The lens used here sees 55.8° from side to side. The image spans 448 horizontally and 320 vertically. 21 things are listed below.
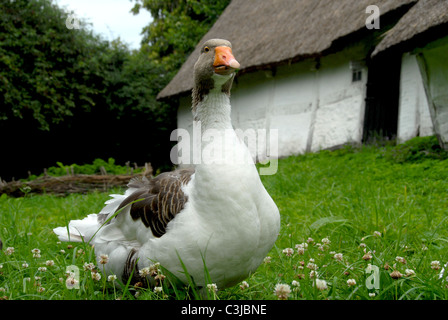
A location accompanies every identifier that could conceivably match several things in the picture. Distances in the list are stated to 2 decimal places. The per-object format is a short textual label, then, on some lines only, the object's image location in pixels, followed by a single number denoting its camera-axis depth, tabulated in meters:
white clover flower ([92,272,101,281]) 2.04
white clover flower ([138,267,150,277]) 2.04
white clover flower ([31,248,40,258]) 2.65
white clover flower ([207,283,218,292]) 1.94
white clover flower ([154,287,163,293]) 2.05
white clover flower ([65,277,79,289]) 1.97
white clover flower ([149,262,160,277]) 2.07
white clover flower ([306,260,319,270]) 2.15
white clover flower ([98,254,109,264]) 2.20
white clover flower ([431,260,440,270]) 2.07
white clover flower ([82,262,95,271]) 2.14
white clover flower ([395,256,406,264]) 2.20
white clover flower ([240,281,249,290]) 2.28
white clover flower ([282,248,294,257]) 2.46
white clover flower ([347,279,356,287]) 1.92
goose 2.05
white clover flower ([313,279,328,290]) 1.75
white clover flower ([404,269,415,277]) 1.95
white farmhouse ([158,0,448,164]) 6.49
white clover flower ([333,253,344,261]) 2.43
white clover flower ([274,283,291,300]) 1.72
